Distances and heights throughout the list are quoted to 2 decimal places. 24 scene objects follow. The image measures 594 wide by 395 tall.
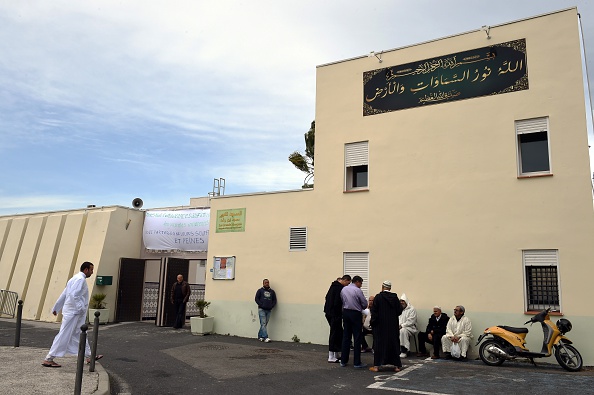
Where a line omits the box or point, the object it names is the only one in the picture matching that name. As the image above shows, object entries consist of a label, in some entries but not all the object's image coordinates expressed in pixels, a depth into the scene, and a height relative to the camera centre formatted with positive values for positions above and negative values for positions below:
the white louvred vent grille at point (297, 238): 15.11 +1.87
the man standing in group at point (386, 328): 10.27 -0.42
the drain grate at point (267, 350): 12.54 -1.21
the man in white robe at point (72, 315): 9.22 -0.44
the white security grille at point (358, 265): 13.89 +1.09
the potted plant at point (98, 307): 18.22 -0.55
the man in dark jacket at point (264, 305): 14.86 -0.11
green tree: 32.19 +9.03
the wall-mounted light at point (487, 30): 13.18 +7.13
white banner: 19.39 +2.55
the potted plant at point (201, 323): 15.67 -0.77
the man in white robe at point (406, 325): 12.34 -0.41
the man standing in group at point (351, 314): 10.68 -0.18
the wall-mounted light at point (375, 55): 14.80 +7.16
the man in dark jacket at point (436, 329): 12.07 -0.43
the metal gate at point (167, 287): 18.14 +0.29
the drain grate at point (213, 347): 12.94 -1.23
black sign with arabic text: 12.81 +6.05
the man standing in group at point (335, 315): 11.22 -0.22
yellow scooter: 10.36 -0.61
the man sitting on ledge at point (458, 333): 11.68 -0.50
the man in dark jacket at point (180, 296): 17.71 +0.00
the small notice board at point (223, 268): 16.27 +0.96
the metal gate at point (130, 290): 19.66 +0.13
